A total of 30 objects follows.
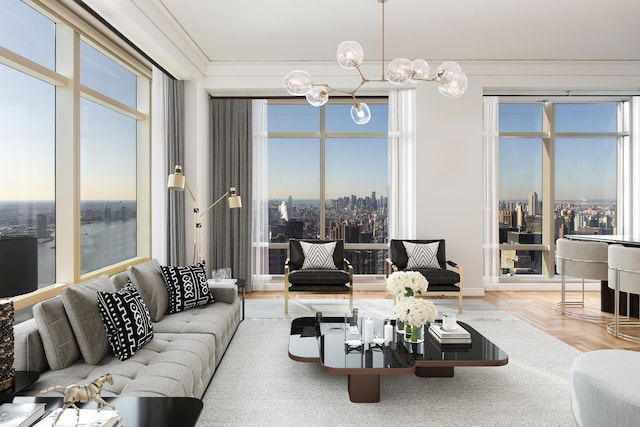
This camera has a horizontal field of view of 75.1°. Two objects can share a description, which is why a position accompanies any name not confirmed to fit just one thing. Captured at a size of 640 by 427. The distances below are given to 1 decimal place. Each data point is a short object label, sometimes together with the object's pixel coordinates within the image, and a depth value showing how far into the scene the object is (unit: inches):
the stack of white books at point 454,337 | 121.8
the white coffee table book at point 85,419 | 55.7
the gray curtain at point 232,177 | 241.3
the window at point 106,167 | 156.3
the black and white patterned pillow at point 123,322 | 98.6
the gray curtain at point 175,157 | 199.5
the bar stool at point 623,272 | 154.3
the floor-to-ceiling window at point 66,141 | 120.9
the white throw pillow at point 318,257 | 211.2
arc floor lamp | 168.1
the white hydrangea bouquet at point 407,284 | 125.5
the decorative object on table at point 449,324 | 124.6
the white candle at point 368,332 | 120.6
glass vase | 121.9
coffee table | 103.8
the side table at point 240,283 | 172.3
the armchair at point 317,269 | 191.6
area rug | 98.4
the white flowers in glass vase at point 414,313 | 117.1
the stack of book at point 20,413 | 56.2
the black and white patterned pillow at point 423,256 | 209.0
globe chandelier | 123.0
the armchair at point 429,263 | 193.6
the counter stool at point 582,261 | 182.7
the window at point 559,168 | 256.1
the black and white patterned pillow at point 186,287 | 139.8
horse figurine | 52.8
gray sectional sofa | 85.7
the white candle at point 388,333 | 120.8
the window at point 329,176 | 253.0
